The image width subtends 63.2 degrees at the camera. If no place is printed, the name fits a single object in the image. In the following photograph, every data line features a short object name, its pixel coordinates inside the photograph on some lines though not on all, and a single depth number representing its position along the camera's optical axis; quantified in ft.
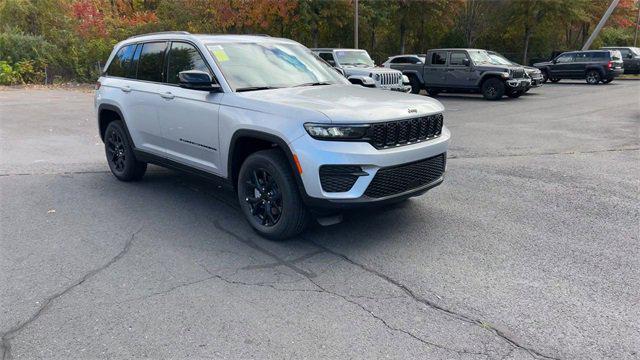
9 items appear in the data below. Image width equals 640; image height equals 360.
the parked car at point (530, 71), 64.64
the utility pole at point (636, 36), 133.71
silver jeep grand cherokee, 14.16
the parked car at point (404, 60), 73.42
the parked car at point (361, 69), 52.33
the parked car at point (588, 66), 84.07
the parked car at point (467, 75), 61.11
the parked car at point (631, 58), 98.78
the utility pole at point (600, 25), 100.01
